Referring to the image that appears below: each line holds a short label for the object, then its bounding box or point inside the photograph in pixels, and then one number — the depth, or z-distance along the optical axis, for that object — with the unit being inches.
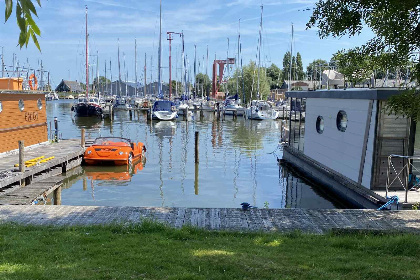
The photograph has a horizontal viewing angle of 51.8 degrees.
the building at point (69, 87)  7538.4
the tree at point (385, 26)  319.9
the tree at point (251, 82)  3454.7
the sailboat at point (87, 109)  2652.6
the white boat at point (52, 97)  5880.9
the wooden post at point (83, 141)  1042.4
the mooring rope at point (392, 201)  480.7
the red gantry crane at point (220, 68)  3772.4
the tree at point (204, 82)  4714.1
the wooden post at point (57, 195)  618.5
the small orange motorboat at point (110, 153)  945.5
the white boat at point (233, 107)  2812.5
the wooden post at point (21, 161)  680.0
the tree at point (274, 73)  4868.6
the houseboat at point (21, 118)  861.8
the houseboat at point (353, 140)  549.3
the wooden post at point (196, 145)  1015.3
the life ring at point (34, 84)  1036.8
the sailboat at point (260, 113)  2518.5
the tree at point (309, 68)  4484.7
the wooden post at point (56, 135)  1170.5
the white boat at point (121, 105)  3394.2
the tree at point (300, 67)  5036.9
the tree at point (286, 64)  5147.6
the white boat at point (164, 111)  2412.6
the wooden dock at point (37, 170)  552.7
